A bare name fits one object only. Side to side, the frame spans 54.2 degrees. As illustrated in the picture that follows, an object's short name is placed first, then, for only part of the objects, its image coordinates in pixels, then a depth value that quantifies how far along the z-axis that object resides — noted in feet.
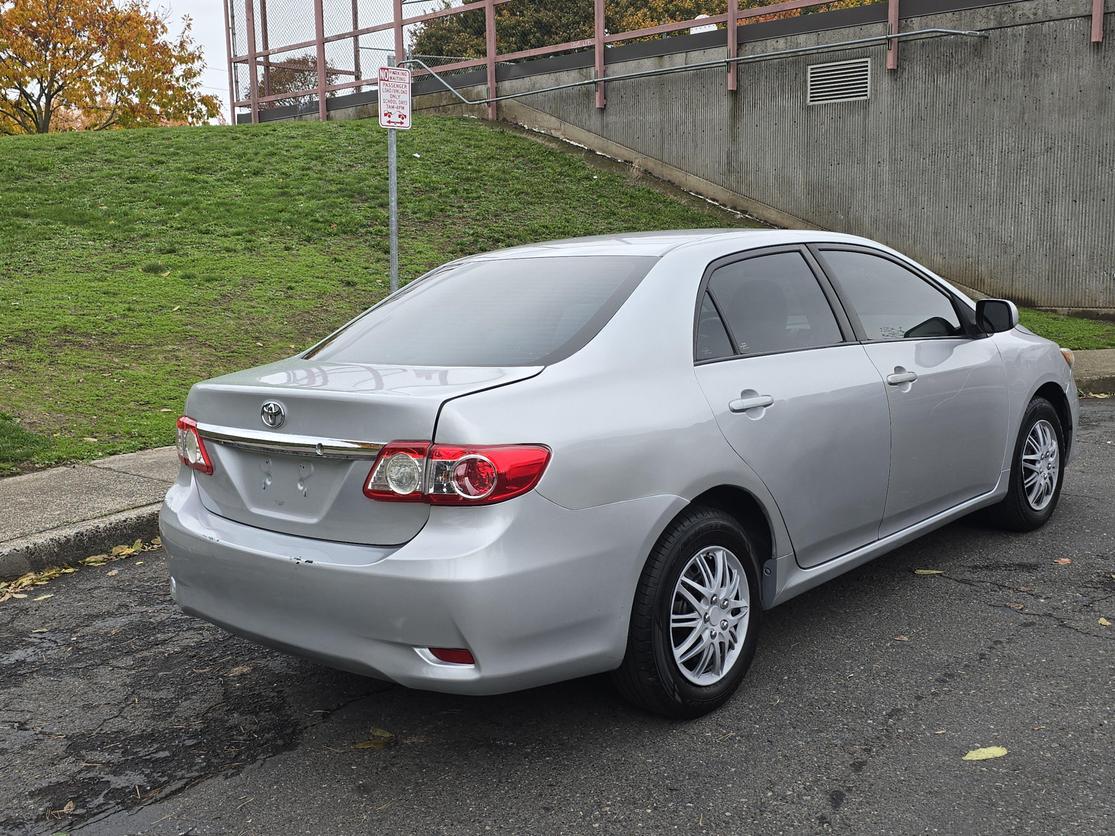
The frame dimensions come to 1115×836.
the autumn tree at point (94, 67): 111.24
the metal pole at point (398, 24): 72.43
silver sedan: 9.89
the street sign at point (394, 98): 25.88
